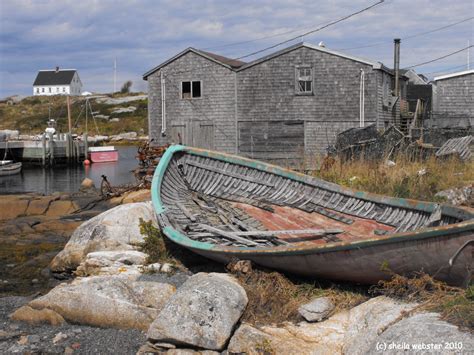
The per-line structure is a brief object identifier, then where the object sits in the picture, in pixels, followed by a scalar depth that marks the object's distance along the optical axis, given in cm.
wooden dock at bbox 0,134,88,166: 4616
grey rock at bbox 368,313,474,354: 495
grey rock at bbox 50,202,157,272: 1062
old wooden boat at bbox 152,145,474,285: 637
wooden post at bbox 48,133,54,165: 4596
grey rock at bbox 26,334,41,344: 705
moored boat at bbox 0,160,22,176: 3972
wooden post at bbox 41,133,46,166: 4546
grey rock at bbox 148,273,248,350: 639
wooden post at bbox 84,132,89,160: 4852
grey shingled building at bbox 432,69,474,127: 2980
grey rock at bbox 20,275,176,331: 752
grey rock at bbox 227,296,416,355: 599
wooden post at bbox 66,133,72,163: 4728
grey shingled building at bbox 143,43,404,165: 2453
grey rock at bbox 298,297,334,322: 677
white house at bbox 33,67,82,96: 10488
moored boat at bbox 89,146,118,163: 4859
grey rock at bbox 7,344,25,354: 678
